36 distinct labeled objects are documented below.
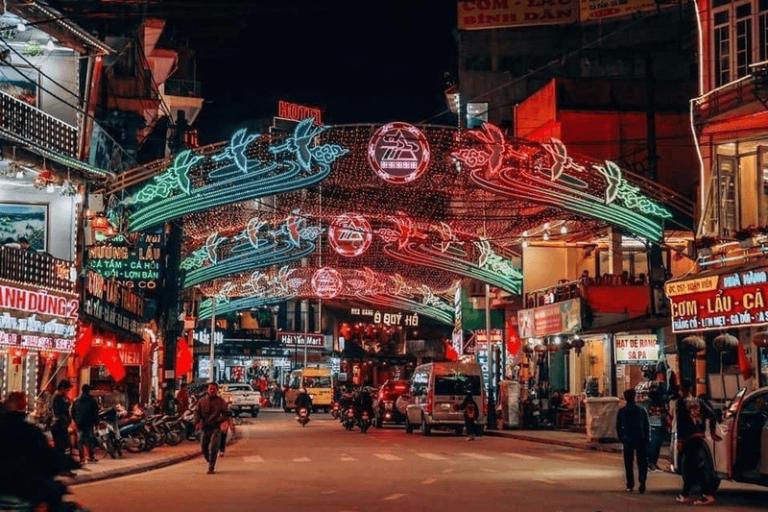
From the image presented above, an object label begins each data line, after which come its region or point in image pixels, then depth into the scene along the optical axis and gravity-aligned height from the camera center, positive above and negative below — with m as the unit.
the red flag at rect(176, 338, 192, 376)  48.66 +1.55
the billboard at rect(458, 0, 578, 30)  61.12 +19.63
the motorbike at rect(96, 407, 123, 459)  27.75 -0.85
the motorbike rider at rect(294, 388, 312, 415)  51.72 -0.35
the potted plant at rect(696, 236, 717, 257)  28.92 +3.57
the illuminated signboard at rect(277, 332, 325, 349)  96.06 +4.45
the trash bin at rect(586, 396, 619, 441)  34.62 -0.71
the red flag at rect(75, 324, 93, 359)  31.58 +1.49
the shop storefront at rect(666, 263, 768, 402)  25.42 +1.50
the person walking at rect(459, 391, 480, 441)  38.91 -0.70
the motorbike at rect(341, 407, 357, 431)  46.00 -0.98
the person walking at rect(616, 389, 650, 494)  19.38 -0.71
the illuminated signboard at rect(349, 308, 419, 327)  103.31 +6.50
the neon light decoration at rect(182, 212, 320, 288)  47.28 +6.03
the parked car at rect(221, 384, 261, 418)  61.38 -0.13
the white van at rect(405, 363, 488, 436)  41.31 +0.00
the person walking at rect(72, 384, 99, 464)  25.31 -0.49
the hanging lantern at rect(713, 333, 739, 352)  27.64 +1.13
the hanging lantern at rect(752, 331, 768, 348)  24.87 +1.06
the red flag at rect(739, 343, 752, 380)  27.62 +0.59
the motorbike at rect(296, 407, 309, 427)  51.46 -0.95
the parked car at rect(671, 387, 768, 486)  17.64 -0.75
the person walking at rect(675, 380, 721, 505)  17.95 -0.87
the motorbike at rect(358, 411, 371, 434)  44.44 -1.02
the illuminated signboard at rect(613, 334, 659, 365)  36.28 +1.26
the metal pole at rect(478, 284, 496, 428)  47.50 +0.65
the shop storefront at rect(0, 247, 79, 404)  25.95 +1.91
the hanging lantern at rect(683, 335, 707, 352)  29.41 +1.18
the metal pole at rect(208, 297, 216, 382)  62.97 +3.38
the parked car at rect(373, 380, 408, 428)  50.47 -0.45
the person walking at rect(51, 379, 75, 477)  23.89 -0.42
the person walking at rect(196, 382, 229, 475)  24.56 -0.45
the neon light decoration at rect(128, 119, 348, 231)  34.84 +6.46
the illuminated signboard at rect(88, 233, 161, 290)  33.47 +3.87
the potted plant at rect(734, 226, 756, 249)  27.20 +3.54
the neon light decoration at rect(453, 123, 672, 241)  35.25 +6.38
